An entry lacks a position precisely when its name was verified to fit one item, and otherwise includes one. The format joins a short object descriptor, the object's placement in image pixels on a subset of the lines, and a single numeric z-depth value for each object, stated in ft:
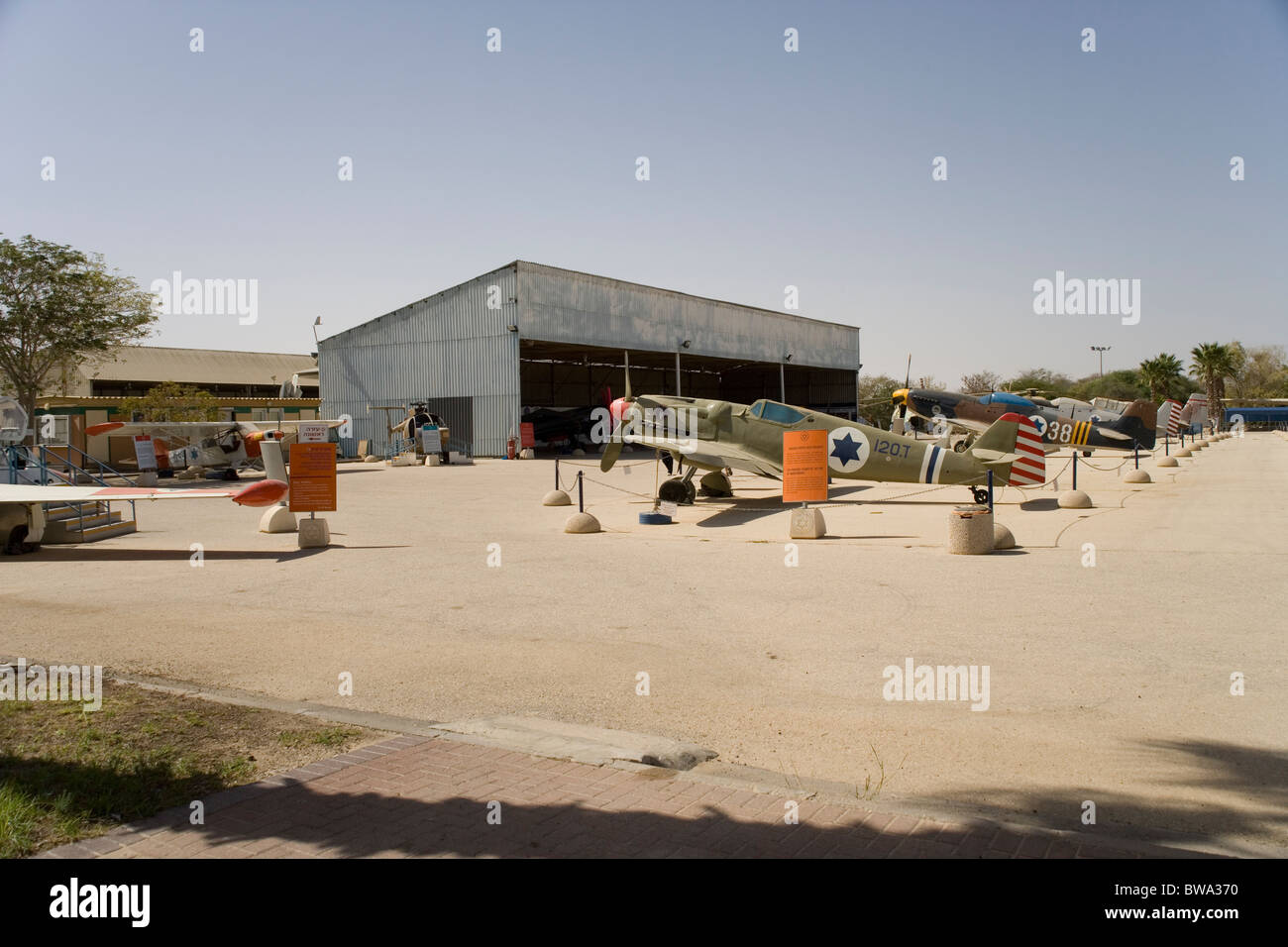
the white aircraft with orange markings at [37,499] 44.80
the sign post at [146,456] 106.73
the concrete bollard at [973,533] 42.42
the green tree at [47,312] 118.32
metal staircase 55.52
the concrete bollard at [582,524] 53.62
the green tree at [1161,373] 294.46
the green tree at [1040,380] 365.24
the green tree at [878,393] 281.43
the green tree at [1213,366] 314.96
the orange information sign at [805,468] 49.19
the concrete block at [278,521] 56.65
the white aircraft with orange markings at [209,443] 111.24
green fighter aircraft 63.16
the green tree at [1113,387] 357.82
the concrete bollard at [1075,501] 62.49
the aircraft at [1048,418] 124.36
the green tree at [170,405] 154.61
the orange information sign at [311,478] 50.49
